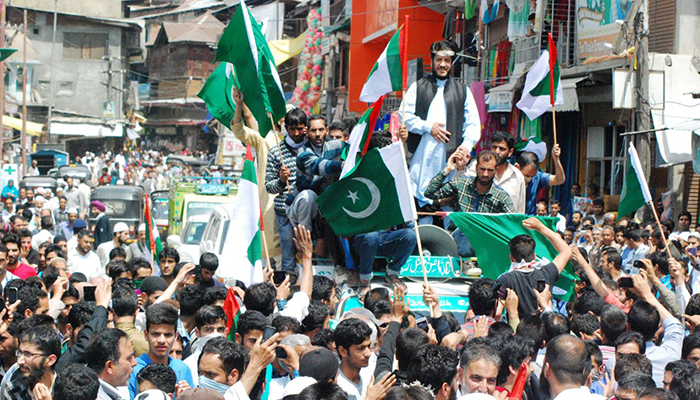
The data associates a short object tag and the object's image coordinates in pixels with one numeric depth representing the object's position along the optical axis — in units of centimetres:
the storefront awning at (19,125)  4712
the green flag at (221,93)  1088
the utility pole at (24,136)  3682
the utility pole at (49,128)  5269
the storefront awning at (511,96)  1825
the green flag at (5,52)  1295
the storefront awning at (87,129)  5728
